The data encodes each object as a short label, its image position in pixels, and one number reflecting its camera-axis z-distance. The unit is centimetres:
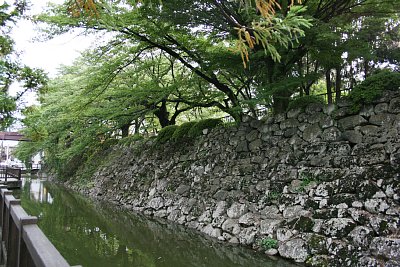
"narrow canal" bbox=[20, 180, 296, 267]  596
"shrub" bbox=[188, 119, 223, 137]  1093
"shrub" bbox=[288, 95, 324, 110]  773
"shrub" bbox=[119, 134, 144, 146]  1596
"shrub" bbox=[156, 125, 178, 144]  1291
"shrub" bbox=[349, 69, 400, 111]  618
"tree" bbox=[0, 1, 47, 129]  502
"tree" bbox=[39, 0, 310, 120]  693
